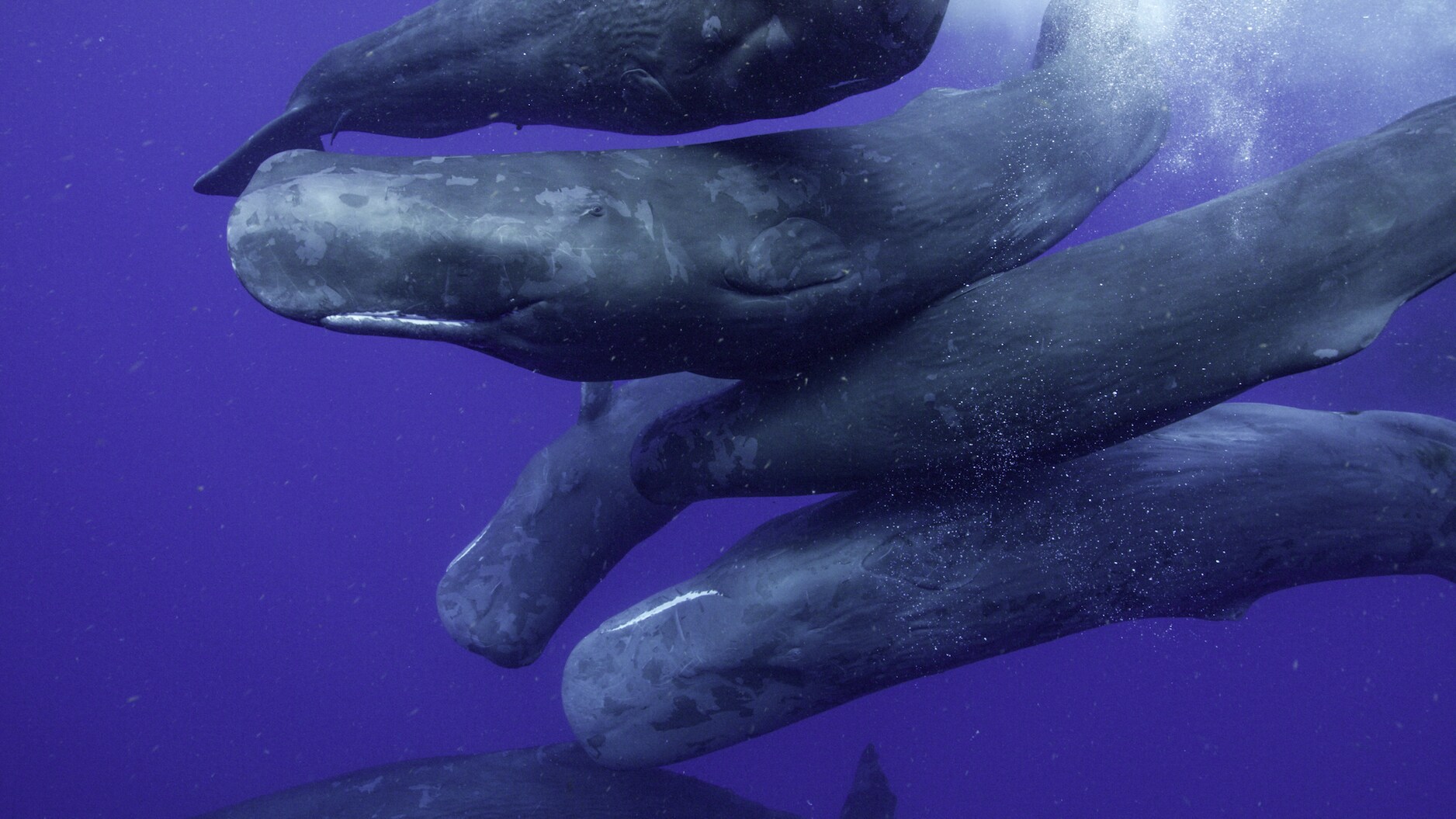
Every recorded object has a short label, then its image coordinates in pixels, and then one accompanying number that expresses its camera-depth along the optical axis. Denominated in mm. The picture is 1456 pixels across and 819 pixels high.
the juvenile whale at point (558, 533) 5395
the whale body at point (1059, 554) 3936
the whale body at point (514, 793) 6246
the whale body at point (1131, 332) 2969
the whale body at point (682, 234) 2410
